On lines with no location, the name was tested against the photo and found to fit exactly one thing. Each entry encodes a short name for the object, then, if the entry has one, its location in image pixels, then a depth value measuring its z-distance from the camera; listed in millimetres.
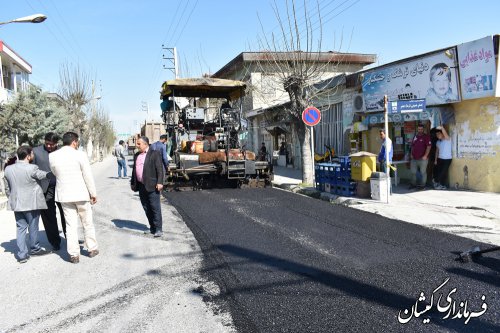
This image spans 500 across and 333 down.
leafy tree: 15141
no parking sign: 12055
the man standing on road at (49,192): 6034
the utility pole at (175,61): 35000
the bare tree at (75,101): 35562
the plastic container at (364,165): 9977
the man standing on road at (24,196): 5582
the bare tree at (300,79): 13000
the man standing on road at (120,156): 17984
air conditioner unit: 14362
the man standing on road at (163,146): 11576
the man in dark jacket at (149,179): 6641
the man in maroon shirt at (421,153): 10930
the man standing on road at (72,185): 5441
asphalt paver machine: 12516
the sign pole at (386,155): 9484
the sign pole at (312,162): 13057
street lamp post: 11438
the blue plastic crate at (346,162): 10750
